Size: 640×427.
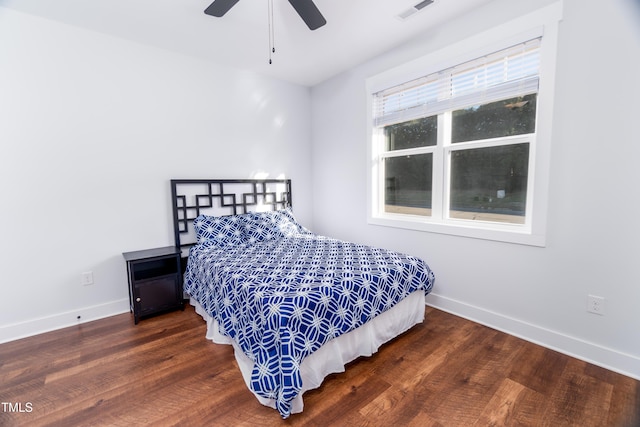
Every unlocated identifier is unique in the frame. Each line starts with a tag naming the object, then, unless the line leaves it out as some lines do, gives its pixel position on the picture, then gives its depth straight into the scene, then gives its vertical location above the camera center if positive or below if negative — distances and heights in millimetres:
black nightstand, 2523 -834
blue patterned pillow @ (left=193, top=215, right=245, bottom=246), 2877 -412
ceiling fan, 1835 +1199
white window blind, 2145 +898
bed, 1536 -684
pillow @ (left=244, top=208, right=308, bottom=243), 3082 -425
